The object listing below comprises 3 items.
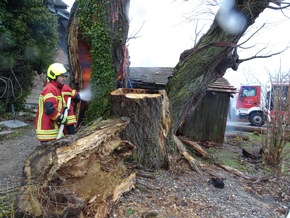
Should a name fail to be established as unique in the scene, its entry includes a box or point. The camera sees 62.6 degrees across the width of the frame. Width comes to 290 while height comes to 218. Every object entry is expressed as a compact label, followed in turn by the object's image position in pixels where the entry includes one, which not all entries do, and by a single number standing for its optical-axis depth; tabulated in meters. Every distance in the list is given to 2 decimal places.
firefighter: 3.39
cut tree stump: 3.68
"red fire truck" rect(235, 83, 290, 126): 14.70
